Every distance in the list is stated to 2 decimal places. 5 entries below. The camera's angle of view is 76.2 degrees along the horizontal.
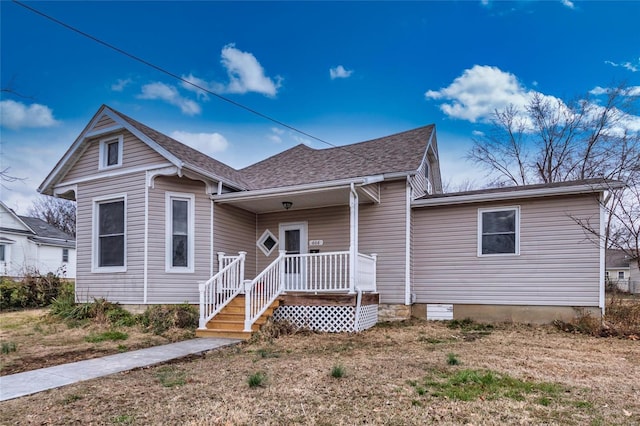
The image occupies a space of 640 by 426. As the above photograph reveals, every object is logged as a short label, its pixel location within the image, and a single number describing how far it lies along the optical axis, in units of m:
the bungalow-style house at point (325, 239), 9.07
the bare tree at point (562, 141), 17.64
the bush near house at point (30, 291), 13.77
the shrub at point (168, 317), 8.74
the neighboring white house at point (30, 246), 21.61
